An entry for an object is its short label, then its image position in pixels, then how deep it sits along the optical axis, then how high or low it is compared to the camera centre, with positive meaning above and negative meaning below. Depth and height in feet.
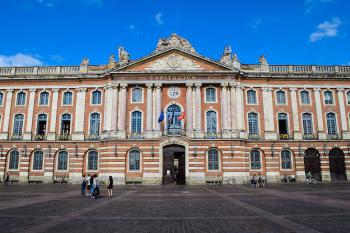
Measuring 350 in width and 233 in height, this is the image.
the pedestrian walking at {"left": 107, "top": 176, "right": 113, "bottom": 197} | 73.20 -4.02
